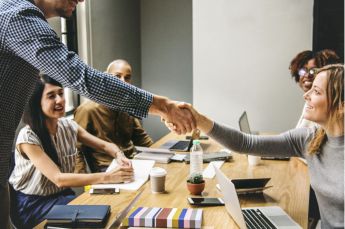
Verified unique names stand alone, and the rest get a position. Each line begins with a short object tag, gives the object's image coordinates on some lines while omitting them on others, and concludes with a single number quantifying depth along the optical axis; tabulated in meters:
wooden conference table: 1.70
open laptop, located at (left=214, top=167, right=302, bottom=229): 1.48
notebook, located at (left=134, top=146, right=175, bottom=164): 2.57
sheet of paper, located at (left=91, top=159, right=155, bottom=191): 2.03
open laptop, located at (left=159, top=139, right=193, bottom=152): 2.91
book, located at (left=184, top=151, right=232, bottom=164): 2.58
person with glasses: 3.02
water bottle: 2.22
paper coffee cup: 1.96
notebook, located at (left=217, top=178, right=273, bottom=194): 1.89
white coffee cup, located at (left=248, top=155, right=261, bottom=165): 2.50
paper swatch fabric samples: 1.53
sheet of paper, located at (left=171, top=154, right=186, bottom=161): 2.61
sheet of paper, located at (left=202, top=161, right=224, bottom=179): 2.25
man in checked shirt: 1.39
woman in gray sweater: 1.68
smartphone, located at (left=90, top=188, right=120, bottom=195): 1.94
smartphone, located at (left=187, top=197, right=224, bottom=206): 1.78
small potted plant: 1.92
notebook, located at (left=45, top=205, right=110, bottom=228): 1.52
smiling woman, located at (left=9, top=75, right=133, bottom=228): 2.15
